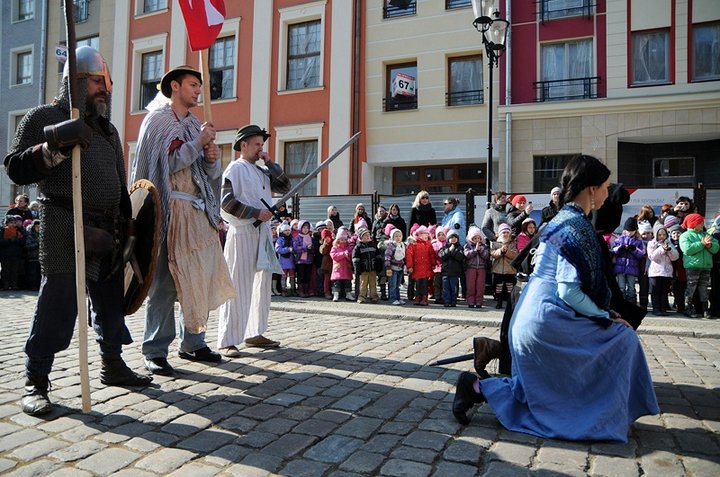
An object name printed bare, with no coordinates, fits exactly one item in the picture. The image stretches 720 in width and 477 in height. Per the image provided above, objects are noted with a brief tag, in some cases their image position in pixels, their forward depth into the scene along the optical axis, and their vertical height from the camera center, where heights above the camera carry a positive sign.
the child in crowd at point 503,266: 9.92 -0.15
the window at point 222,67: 20.23 +6.63
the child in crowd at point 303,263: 11.73 -0.17
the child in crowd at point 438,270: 10.53 -0.24
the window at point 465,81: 17.28 +5.36
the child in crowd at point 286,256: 11.76 -0.03
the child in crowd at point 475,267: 9.89 -0.17
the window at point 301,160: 19.06 +3.17
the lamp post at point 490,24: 10.61 +4.36
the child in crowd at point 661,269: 9.30 -0.15
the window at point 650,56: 15.84 +5.64
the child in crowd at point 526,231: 10.20 +0.48
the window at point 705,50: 15.43 +5.66
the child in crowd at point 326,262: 11.65 -0.14
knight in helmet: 3.22 +0.23
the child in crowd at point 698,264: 9.14 -0.06
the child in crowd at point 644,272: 9.68 -0.21
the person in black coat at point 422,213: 11.91 +0.91
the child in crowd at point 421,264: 10.34 -0.14
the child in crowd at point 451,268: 10.04 -0.19
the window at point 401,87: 17.89 +5.32
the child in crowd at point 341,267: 11.02 -0.22
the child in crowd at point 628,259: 9.62 +0.00
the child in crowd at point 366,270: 10.66 -0.27
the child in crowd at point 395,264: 10.58 -0.15
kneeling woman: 3.12 -0.57
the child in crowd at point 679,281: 9.50 -0.35
